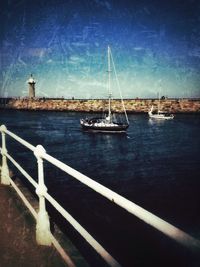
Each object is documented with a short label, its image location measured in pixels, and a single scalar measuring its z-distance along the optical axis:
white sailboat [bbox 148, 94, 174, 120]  96.16
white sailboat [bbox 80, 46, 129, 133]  50.14
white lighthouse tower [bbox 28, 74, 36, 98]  132.75
